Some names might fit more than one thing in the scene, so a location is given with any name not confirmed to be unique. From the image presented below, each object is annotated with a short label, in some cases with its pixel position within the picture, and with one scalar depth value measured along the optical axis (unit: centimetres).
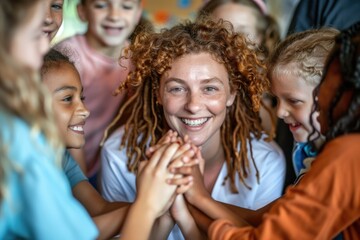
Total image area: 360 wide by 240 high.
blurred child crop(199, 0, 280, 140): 246
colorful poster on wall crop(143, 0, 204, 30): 384
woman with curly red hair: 168
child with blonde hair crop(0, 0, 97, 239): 86
